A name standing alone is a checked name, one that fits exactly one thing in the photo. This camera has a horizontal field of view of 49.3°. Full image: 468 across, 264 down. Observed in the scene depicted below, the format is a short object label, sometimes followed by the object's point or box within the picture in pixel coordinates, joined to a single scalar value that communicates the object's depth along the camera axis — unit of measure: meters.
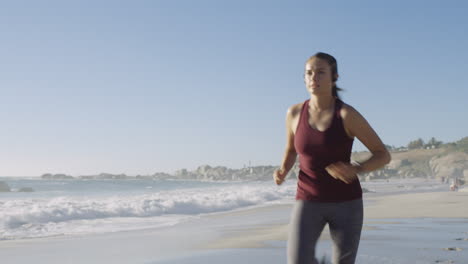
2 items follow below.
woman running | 2.63
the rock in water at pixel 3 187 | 48.12
